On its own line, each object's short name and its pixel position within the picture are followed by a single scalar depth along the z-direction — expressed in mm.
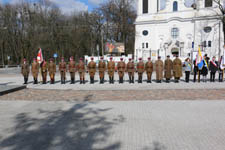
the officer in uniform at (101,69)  13664
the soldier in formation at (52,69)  13828
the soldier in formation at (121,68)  13570
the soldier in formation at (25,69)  13789
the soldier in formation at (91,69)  13727
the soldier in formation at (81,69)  13609
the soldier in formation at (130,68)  13477
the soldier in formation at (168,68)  13461
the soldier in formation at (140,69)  13494
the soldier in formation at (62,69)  13858
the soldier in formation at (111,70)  13744
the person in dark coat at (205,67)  13523
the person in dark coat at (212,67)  13586
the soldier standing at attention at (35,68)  13955
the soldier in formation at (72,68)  13766
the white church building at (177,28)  47034
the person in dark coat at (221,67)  13574
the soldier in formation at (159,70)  13672
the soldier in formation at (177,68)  13336
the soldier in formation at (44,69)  13953
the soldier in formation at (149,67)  13453
